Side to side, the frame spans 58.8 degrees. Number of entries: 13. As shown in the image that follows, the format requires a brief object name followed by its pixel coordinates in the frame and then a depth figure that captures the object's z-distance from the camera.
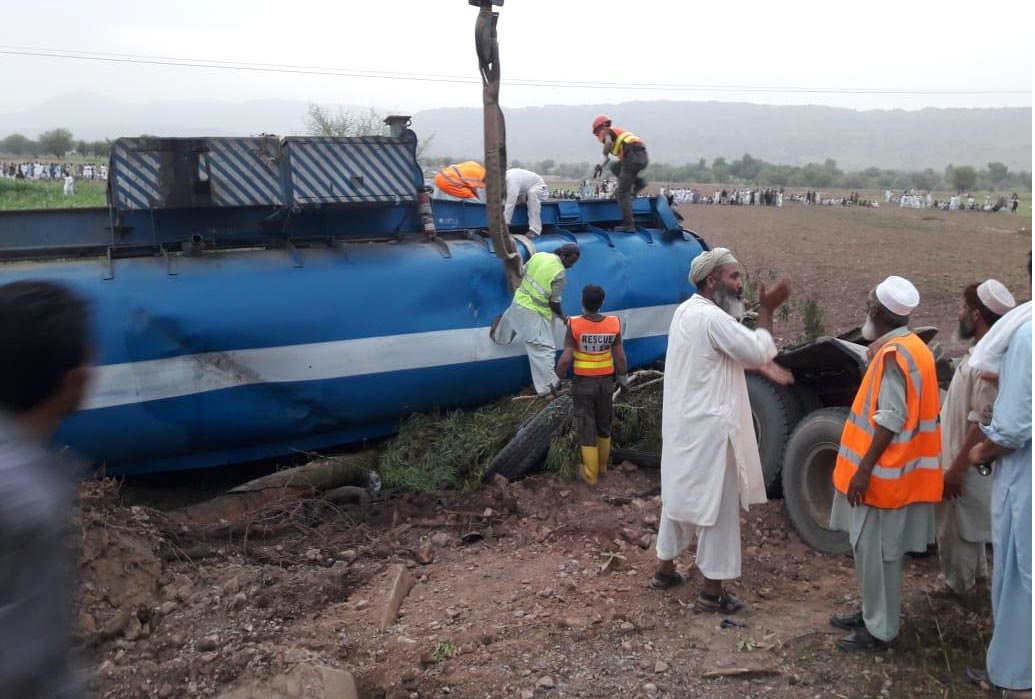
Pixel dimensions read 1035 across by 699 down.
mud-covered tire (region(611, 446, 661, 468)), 6.73
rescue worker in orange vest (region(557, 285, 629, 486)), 6.37
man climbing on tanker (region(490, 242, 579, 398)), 7.24
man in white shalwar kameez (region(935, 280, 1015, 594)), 4.06
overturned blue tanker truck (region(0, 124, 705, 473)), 6.18
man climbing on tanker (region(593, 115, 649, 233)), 8.95
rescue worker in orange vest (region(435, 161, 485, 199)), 8.37
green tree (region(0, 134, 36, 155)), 81.31
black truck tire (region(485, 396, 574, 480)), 6.61
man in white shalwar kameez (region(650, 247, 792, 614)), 4.38
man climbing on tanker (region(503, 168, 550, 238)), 8.24
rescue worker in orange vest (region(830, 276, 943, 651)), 3.80
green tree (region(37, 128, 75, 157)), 73.19
